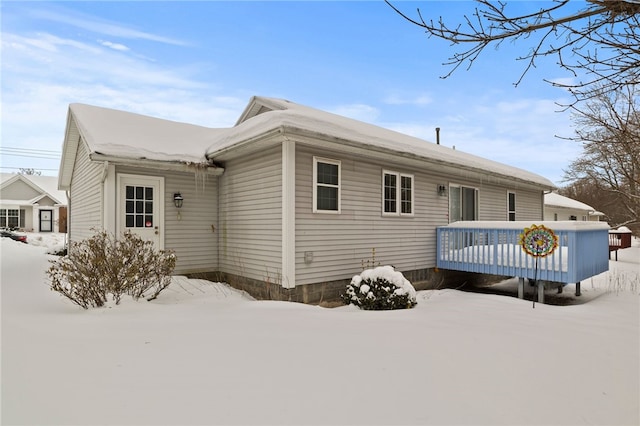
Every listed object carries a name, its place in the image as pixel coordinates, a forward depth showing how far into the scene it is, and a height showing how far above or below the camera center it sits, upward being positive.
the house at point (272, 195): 6.27 +0.60
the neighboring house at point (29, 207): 24.64 +1.16
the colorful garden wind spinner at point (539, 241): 6.28 -0.34
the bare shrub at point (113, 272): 4.70 -0.73
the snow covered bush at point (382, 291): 5.38 -1.10
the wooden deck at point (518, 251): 6.77 -0.66
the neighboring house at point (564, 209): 23.72 +0.98
